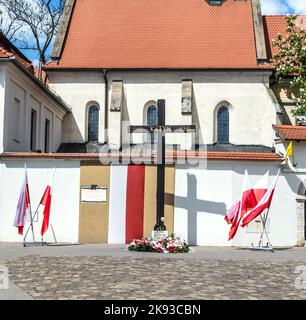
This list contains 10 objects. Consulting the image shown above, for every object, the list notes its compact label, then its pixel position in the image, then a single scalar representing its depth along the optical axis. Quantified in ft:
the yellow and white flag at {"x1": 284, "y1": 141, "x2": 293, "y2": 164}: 66.90
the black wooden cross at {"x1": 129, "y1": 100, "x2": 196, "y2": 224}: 60.80
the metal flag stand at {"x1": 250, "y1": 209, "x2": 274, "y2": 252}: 61.00
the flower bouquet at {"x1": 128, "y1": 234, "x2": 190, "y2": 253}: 55.67
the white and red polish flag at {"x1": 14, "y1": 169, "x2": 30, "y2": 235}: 62.75
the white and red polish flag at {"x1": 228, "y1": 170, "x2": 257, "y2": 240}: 60.90
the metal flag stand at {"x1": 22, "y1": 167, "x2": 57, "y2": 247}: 62.19
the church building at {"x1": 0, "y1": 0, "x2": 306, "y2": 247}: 66.08
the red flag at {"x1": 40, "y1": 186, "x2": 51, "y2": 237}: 62.44
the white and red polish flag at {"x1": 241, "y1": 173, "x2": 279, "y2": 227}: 60.34
